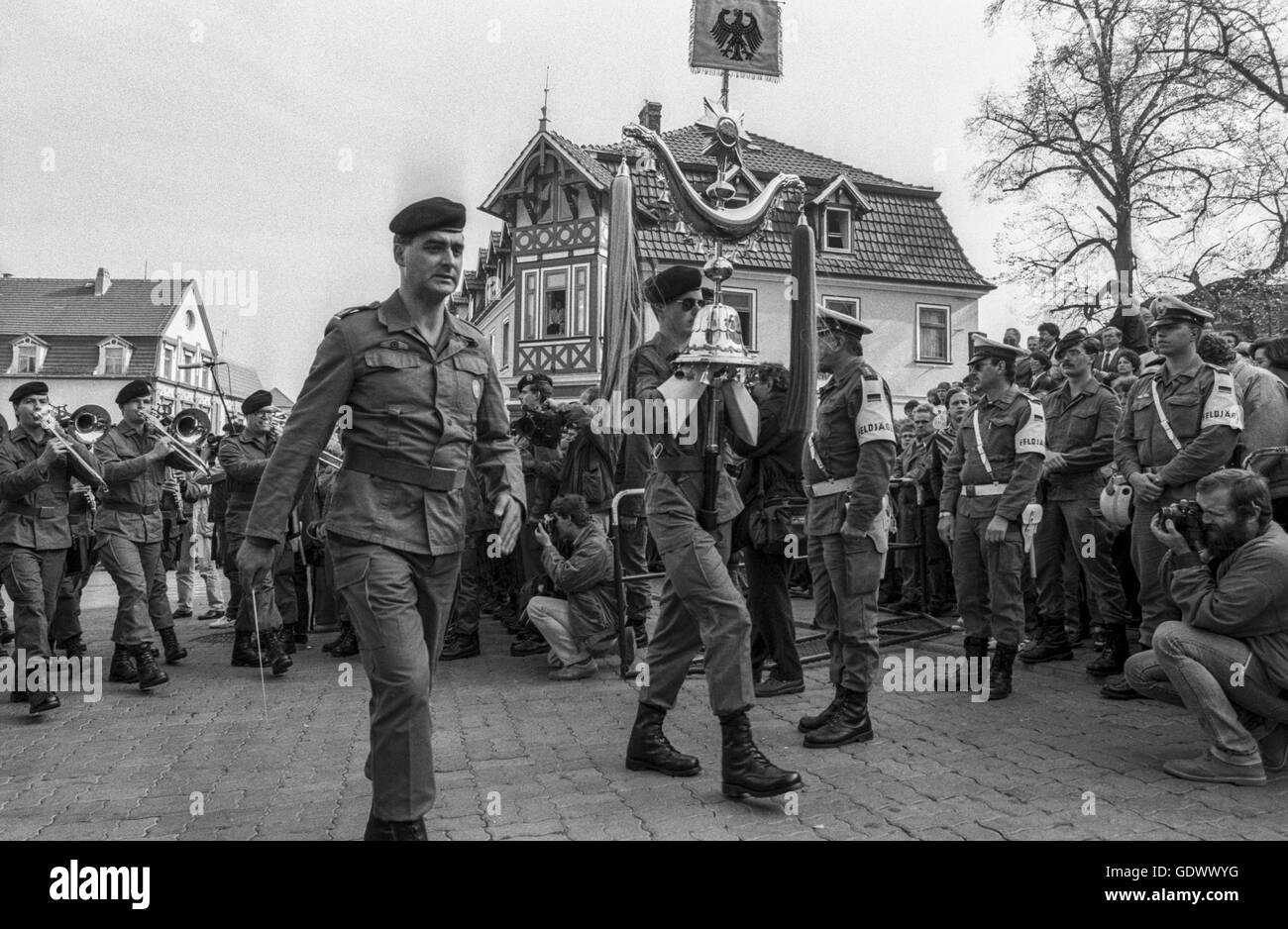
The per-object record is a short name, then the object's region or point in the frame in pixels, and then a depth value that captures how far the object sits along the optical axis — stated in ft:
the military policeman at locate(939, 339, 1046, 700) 20.71
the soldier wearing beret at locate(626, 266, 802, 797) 13.83
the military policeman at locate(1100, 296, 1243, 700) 18.02
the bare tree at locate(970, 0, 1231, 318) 63.67
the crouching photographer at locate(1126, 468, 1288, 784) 14.60
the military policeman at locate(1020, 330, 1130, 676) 23.40
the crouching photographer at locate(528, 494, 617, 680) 24.23
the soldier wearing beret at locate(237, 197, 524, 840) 10.92
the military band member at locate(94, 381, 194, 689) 24.12
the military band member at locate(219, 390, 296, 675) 26.53
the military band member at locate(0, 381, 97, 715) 22.36
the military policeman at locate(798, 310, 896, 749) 17.04
